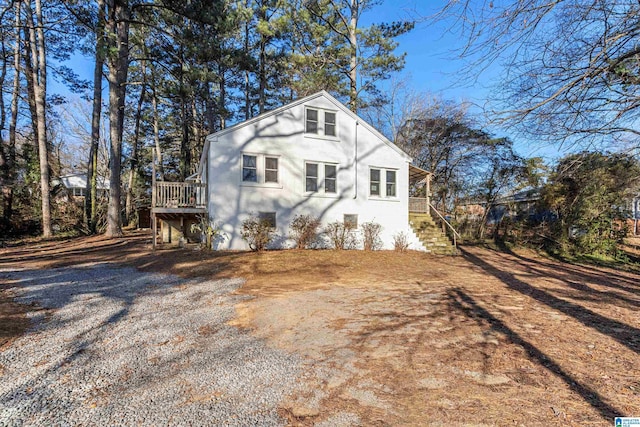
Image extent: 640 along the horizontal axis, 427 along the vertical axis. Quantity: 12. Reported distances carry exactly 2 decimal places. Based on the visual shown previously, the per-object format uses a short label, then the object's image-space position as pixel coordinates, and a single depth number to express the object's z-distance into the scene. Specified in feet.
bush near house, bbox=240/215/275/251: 39.83
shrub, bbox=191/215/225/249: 38.99
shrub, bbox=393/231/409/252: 48.49
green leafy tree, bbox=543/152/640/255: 43.50
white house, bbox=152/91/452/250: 40.45
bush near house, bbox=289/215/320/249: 42.96
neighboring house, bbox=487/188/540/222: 56.80
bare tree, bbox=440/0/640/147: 12.58
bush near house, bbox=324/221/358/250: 45.02
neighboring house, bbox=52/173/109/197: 83.46
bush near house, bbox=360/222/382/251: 46.93
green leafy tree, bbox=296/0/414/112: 59.31
